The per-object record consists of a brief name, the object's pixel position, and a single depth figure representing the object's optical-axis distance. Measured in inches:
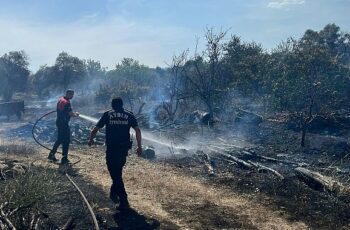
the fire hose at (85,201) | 209.9
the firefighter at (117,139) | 270.1
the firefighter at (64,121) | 413.4
